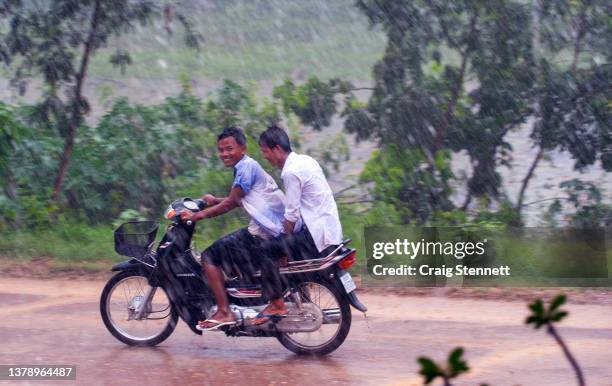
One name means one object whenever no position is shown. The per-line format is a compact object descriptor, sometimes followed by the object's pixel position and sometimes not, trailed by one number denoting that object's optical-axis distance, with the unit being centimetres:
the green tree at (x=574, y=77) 2186
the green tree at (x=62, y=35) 2292
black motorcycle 1316
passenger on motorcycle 1295
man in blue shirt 1321
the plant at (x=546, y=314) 454
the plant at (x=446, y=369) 444
